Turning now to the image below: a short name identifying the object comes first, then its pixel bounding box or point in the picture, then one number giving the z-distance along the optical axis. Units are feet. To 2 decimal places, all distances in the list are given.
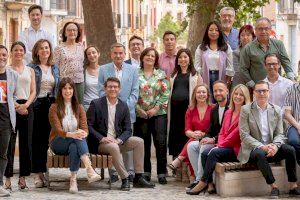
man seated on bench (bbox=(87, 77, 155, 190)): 46.09
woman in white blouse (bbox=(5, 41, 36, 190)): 45.11
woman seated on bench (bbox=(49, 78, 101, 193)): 44.62
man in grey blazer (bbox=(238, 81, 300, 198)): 43.62
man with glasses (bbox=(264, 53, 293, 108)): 45.60
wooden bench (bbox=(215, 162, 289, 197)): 43.73
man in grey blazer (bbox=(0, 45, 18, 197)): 43.50
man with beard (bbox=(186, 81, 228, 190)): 45.75
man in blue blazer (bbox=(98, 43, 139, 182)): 47.44
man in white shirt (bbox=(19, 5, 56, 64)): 50.16
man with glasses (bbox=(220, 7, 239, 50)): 50.31
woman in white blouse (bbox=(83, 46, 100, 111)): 48.52
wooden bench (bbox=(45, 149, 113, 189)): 44.80
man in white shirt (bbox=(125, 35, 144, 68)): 49.49
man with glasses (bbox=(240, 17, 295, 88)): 47.57
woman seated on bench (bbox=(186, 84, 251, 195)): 44.39
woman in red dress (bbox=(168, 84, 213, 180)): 46.60
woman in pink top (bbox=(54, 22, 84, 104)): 48.39
